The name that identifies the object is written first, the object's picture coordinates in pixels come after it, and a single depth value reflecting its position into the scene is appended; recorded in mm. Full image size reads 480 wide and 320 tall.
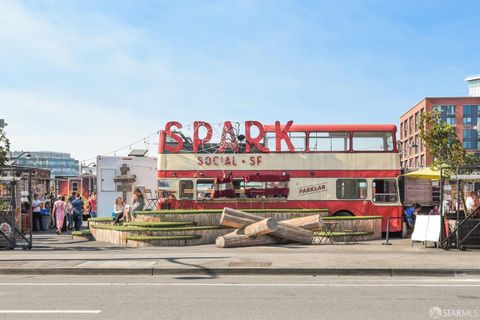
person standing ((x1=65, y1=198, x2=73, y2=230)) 27300
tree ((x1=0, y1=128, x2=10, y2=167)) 24531
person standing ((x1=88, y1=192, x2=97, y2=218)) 33216
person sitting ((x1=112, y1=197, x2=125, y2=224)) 23000
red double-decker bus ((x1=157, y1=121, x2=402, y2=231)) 24750
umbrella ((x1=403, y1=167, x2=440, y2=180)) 24875
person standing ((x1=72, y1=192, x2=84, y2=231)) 27453
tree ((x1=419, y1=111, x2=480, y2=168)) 28359
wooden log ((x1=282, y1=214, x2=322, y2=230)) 20078
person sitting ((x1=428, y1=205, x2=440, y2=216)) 22709
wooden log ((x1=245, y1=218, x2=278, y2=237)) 18438
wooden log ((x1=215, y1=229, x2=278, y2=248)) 18328
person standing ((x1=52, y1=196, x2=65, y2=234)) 25484
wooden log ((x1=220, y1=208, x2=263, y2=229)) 19422
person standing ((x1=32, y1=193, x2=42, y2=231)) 26953
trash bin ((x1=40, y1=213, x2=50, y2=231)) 28031
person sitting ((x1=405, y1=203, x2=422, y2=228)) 25900
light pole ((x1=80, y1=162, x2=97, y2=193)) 36228
